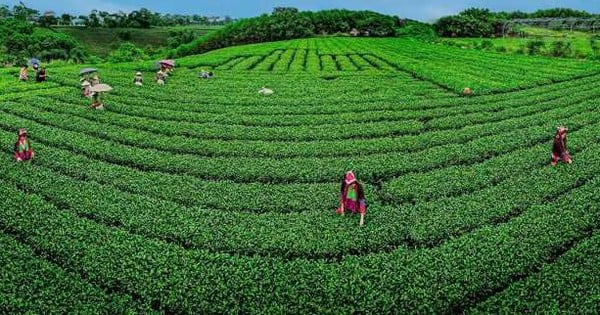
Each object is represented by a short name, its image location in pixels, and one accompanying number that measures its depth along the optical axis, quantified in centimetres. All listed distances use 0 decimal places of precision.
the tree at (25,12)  11472
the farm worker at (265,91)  3003
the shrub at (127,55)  5899
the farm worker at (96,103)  2541
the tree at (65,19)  12888
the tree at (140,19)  13244
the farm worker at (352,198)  1359
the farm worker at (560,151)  1719
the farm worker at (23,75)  3278
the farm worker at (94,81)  2906
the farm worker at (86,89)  2775
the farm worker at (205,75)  3638
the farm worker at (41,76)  3266
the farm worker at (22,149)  1767
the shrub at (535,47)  5438
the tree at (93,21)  12406
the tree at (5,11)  12342
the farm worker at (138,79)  3253
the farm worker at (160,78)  3334
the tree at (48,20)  11719
